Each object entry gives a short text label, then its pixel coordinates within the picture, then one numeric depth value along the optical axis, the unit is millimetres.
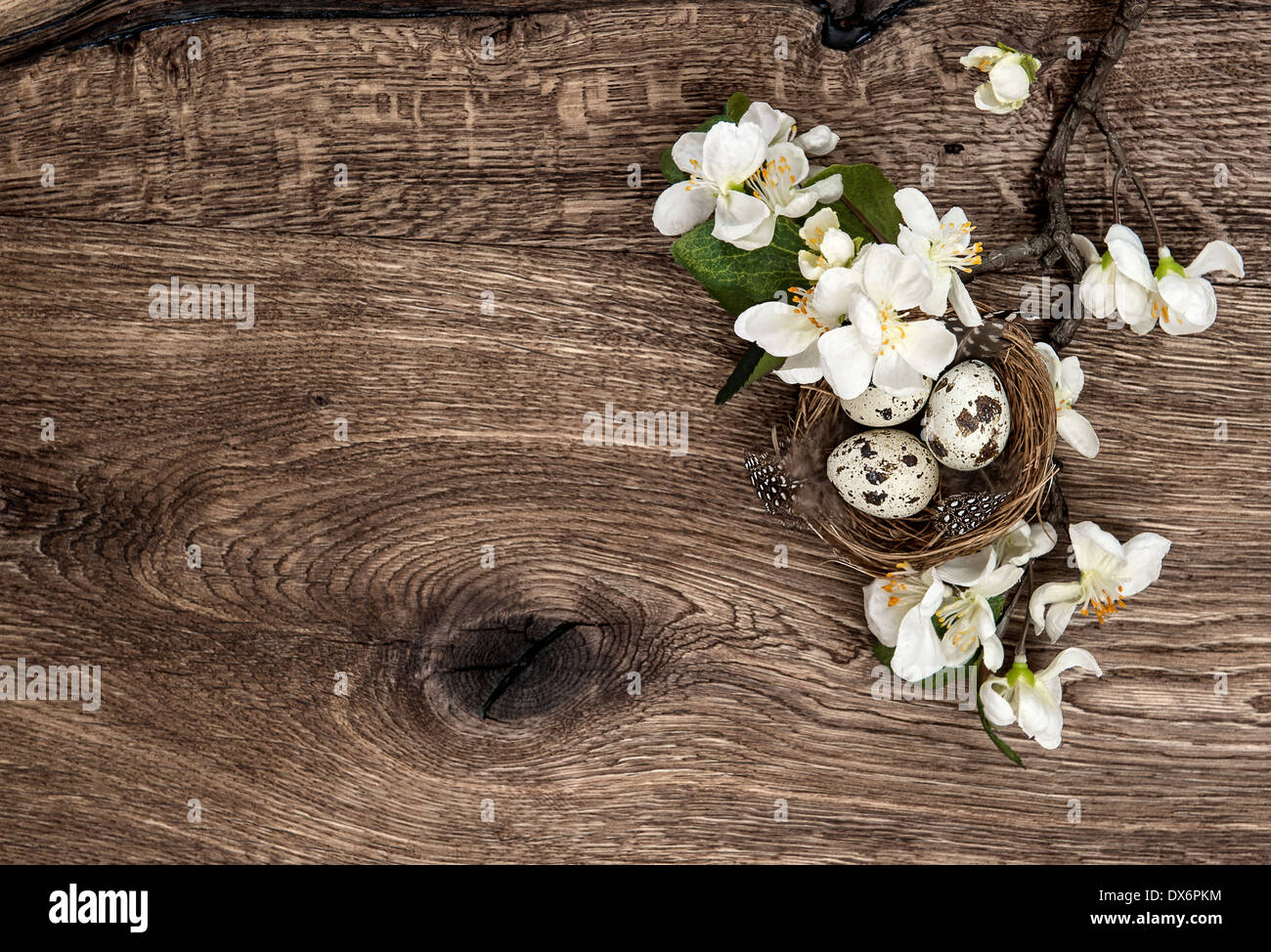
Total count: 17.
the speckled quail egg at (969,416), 436
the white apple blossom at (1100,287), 446
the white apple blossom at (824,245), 418
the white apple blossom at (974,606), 445
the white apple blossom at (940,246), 420
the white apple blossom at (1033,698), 449
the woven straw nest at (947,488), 444
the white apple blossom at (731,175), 422
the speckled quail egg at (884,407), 443
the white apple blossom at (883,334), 411
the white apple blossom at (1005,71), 442
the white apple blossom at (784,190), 430
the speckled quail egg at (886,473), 440
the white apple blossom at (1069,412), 451
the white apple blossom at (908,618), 442
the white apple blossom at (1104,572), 451
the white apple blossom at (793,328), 423
